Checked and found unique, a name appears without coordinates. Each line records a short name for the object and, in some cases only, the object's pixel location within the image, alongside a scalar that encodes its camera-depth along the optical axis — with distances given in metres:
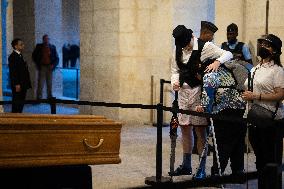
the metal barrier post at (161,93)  12.12
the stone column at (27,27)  24.17
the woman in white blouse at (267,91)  8.55
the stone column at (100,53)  18.04
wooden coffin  6.77
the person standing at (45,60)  22.27
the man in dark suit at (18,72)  16.55
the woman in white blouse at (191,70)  10.22
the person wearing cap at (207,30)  10.99
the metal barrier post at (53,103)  10.33
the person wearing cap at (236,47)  12.62
